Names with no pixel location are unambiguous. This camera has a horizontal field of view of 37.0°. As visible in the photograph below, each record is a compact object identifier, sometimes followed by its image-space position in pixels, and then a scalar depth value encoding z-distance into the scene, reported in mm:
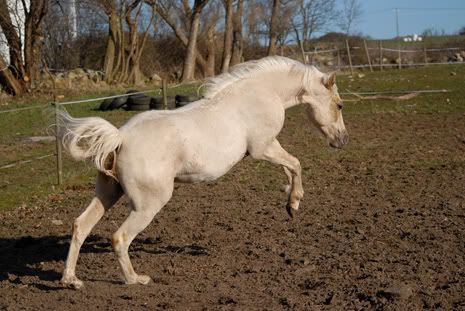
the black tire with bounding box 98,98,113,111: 21031
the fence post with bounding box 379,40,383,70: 38919
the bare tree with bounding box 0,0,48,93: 24938
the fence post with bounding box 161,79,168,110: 16469
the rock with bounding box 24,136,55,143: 16003
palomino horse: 5594
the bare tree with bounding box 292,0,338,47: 50806
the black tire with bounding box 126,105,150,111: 20281
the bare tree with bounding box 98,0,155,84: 32000
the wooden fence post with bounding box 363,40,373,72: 38947
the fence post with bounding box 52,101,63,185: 10930
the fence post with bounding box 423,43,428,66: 40150
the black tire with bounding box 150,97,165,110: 19594
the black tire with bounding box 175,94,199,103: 18825
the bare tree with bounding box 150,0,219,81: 34969
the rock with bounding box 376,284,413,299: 4996
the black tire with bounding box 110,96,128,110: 20766
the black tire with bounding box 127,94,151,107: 20266
